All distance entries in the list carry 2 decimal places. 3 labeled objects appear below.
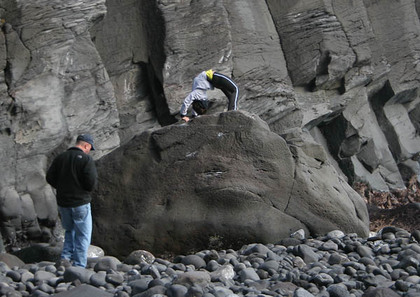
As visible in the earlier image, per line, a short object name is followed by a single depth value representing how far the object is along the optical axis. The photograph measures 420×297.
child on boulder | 21.92
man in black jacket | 14.44
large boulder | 17.34
